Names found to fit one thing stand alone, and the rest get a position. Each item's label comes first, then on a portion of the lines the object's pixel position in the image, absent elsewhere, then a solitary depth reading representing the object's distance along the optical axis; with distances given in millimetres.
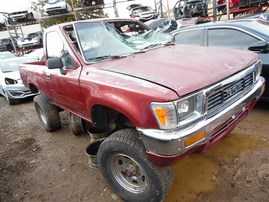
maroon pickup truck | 2131
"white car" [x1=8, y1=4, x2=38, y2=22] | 14586
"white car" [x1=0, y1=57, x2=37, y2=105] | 7824
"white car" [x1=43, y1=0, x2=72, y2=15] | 12320
